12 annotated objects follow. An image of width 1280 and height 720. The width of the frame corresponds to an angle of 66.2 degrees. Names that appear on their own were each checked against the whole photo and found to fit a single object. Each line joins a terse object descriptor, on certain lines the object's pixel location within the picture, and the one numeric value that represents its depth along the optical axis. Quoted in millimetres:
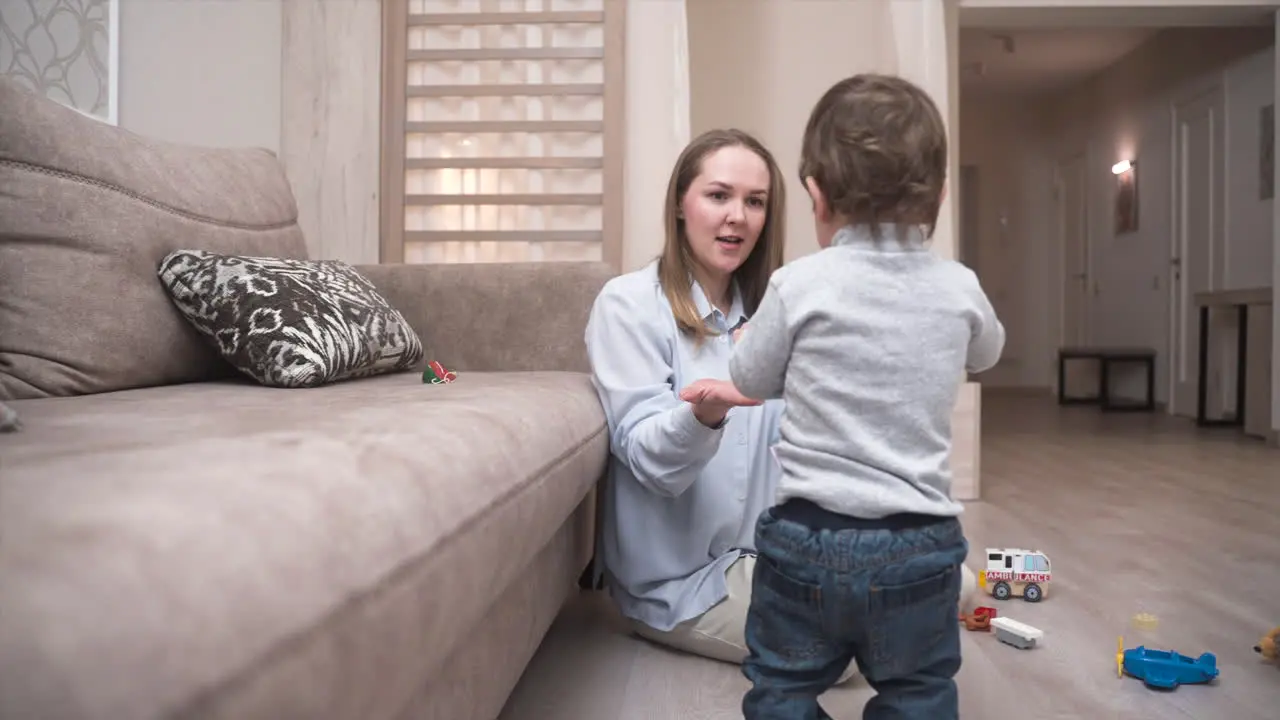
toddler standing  1008
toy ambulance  2137
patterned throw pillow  1537
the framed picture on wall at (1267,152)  5652
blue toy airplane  1598
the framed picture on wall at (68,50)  2758
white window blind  3191
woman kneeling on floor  1698
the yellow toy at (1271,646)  1694
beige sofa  411
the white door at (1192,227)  6414
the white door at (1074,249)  8891
